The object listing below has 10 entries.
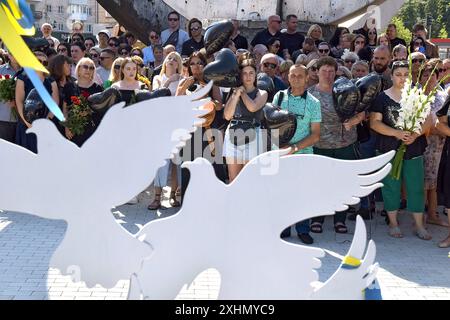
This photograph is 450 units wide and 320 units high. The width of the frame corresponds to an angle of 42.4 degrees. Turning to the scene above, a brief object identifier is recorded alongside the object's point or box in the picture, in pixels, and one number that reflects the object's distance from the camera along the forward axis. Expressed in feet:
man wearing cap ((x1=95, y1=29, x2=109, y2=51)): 31.12
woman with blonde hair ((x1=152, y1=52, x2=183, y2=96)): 20.90
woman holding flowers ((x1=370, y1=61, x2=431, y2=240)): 18.26
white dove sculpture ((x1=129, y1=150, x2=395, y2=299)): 10.49
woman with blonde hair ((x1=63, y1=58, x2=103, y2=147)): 20.65
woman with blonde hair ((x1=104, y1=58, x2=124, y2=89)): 21.23
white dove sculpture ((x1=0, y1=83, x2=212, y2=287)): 10.44
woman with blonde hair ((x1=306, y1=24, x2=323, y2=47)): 29.09
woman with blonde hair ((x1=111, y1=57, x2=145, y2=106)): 20.04
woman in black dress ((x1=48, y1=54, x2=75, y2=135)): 21.17
